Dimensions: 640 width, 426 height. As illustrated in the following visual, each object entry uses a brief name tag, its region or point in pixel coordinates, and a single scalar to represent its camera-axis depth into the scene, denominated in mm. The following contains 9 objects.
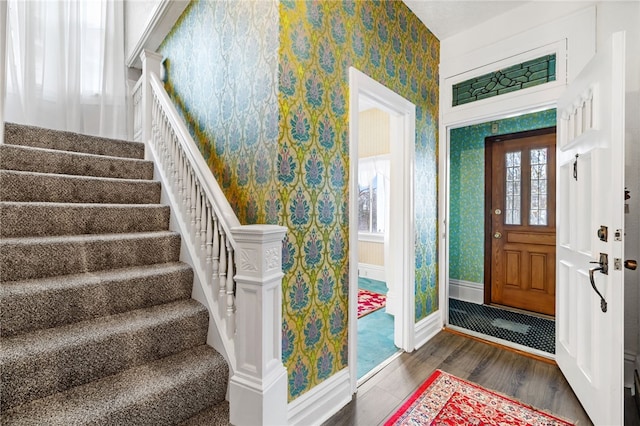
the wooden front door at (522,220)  3291
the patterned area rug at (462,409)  1661
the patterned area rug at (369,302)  3444
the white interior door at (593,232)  1403
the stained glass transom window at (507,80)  2373
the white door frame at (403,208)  2467
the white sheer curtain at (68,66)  3094
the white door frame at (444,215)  2971
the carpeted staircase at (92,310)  1189
